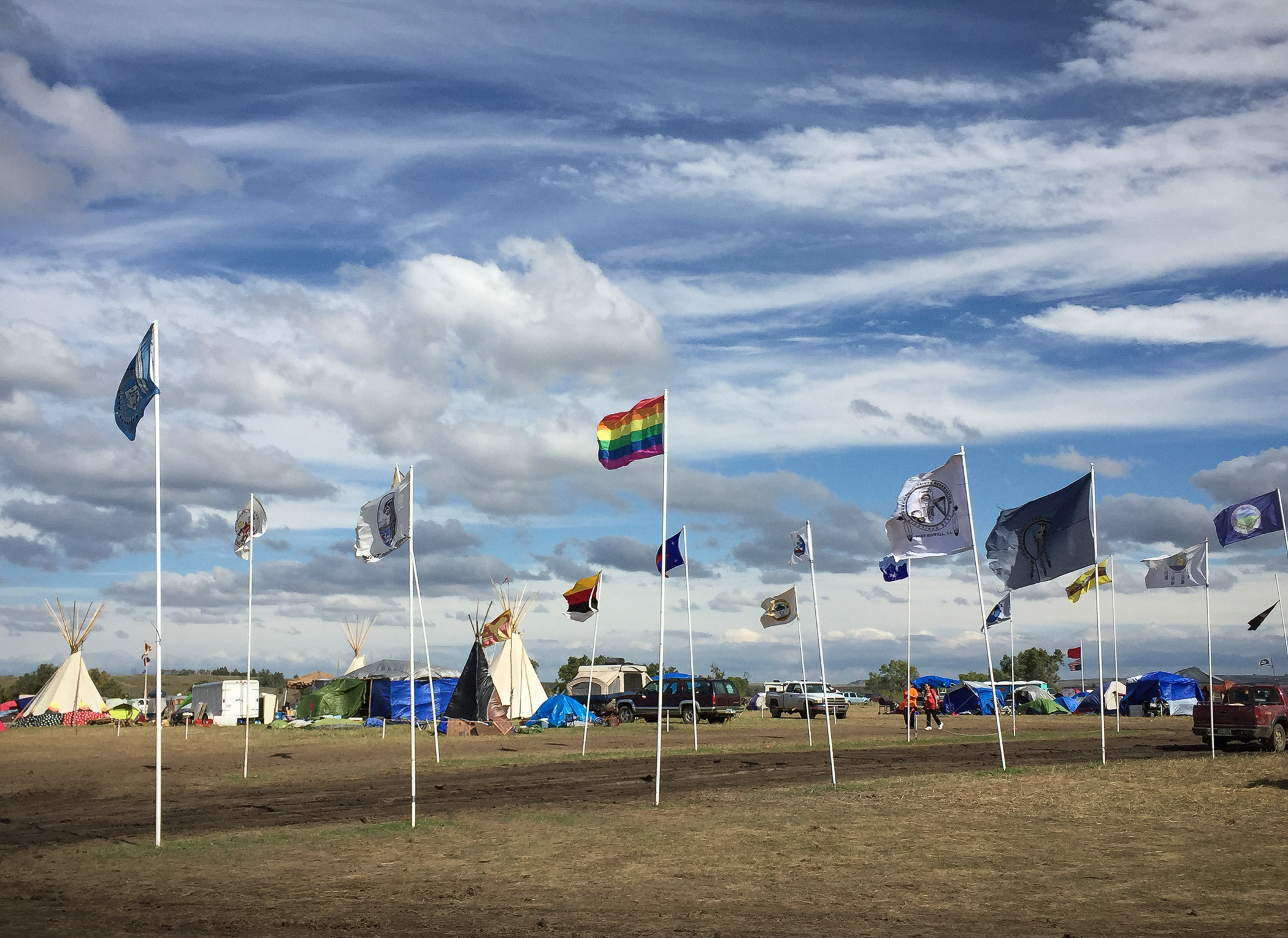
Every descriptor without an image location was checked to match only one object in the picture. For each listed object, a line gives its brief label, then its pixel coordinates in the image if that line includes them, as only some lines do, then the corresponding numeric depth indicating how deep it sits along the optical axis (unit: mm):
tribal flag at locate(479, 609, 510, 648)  40219
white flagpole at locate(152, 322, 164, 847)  14555
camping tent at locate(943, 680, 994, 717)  59500
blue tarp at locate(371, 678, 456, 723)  47875
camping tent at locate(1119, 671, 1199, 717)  54719
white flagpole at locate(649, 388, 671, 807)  16188
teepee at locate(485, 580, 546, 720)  46812
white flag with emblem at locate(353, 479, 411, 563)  16797
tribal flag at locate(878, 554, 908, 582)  38375
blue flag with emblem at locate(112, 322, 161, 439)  14906
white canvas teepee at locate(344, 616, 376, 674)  59562
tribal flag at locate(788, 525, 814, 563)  21938
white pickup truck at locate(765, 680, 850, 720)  53125
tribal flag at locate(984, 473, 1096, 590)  20047
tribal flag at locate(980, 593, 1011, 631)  45281
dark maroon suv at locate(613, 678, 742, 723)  46031
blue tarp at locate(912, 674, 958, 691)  69625
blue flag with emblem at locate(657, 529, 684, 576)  27252
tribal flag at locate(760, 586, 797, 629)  27109
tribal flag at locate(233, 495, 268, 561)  25812
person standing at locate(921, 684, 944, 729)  40062
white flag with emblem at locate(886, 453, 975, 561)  20359
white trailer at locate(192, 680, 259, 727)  54375
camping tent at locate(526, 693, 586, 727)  44562
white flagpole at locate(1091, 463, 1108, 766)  19625
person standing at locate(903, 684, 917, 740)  36906
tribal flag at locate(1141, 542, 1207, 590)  27438
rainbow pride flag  17688
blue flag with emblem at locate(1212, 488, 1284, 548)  25719
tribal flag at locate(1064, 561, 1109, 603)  38625
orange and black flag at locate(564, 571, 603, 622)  29328
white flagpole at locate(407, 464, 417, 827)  15312
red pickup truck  28344
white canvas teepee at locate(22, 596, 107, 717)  49344
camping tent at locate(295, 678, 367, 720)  50375
